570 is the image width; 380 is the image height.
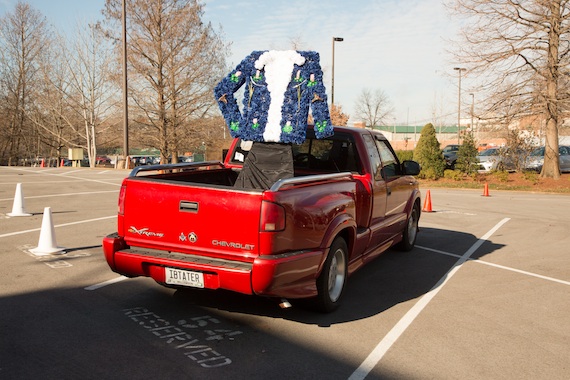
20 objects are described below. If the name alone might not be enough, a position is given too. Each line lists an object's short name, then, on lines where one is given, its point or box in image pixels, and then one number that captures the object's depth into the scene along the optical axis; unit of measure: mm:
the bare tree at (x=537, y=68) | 20359
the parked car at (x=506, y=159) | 24234
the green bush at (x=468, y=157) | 23219
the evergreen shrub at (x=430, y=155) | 23672
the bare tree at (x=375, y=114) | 68375
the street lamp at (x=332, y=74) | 29641
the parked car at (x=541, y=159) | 25422
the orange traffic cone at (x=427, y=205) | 13062
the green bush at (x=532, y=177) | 21625
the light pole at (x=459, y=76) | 22031
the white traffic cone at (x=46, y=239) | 6961
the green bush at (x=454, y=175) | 23103
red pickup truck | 4125
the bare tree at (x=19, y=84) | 45781
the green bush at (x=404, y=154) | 30544
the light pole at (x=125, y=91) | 24098
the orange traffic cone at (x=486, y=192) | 17889
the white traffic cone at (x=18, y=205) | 10320
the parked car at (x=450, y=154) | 31625
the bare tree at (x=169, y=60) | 29766
